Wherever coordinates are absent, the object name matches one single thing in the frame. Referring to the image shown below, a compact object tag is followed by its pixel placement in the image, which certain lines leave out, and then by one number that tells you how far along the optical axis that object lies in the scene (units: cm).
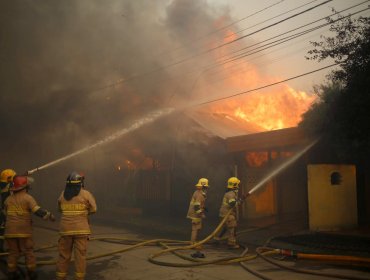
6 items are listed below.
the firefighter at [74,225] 539
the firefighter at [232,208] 869
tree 878
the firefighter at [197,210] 857
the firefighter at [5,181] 787
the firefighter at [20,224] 593
